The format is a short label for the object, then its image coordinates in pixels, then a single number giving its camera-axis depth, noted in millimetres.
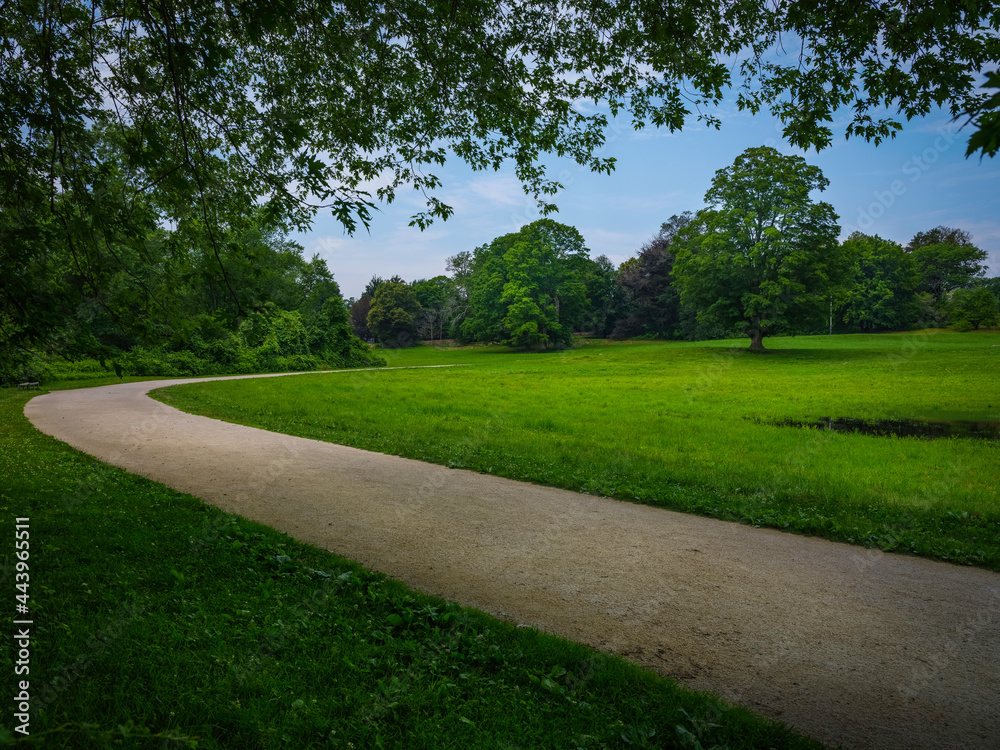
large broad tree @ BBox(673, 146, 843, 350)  35781
